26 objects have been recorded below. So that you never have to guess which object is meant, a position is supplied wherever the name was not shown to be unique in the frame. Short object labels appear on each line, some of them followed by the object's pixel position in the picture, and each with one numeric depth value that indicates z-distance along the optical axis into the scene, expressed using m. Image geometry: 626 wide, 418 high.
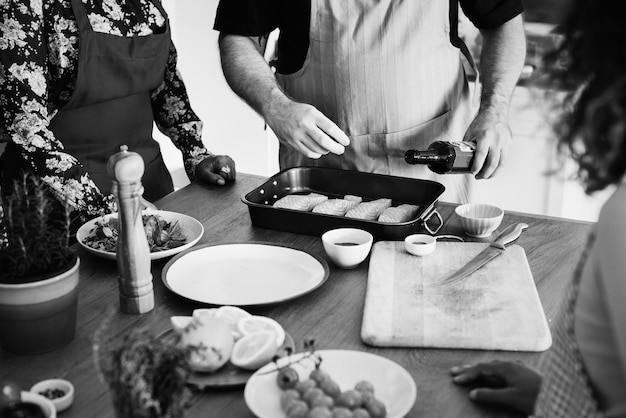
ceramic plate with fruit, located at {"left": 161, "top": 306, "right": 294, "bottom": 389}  1.22
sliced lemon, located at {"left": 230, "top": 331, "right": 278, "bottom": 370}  1.25
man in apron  2.13
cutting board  1.36
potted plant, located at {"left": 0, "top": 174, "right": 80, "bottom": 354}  1.28
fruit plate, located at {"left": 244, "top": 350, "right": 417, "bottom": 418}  1.14
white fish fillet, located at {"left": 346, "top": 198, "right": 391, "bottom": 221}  1.91
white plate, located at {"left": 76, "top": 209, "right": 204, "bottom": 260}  1.70
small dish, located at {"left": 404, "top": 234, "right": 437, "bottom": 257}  1.69
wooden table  1.21
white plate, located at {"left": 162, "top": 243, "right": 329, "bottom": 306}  1.55
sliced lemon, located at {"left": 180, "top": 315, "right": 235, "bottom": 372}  1.21
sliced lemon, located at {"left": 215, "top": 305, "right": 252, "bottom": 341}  1.36
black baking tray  1.80
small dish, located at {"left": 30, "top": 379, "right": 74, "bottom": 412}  1.17
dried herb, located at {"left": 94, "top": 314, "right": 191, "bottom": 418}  0.92
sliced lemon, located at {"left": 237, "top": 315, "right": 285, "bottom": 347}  1.33
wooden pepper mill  1.37
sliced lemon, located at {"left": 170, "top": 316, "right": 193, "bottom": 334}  1.31
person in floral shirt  2.15
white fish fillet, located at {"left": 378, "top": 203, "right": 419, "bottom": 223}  1.87
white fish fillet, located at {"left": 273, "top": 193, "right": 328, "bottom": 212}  1.94
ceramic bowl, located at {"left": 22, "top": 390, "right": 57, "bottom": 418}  1.06
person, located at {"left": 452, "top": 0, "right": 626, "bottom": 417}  0.75
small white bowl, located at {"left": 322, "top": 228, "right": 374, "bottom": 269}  1.65
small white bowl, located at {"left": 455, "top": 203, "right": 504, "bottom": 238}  1.83
